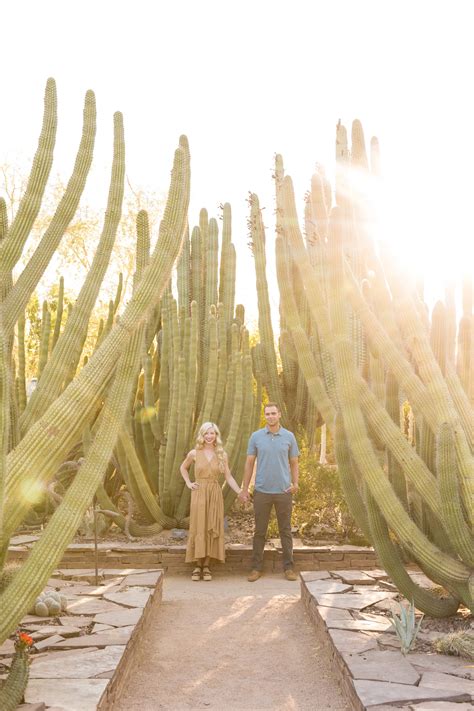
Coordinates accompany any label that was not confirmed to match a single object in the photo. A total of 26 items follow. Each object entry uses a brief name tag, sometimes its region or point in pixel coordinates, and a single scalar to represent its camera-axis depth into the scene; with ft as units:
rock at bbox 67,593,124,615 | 20.06
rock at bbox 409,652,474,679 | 14.84
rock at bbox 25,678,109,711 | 13.00
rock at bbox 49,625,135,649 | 16.93
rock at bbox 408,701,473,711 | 12.90
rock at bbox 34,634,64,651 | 16.90
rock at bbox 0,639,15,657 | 16.33
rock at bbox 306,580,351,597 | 22.09
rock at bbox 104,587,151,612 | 20.79
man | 27.50
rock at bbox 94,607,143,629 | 18.75
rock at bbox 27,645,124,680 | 14.74
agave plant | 16.20
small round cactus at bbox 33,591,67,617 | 19.48
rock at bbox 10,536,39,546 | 29.96
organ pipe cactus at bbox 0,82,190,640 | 13.12
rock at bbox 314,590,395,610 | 20.42
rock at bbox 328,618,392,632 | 18.04
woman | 27.71
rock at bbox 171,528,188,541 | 31.65
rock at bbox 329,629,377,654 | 16.48
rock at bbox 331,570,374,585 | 23.43
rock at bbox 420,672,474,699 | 13.87
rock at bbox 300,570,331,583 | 24.12
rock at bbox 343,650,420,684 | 14.56
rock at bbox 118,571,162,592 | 23.22
